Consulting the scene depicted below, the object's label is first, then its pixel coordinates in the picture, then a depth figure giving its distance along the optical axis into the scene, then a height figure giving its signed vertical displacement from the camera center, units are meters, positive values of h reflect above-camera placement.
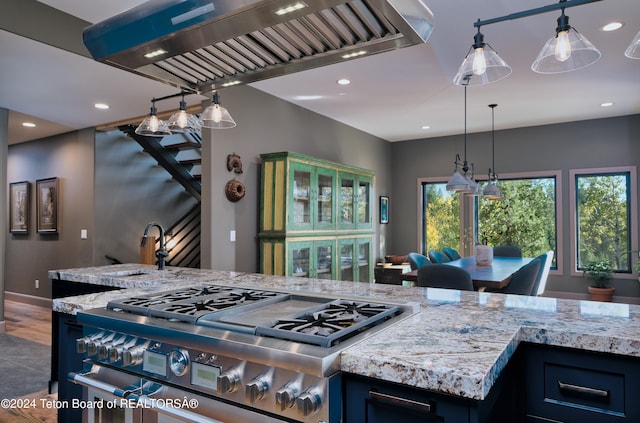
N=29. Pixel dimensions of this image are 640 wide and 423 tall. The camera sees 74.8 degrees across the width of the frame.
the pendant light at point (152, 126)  2.54 +0.56
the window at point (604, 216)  5.79 +0.01
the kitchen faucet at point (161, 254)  2.82 -0.24
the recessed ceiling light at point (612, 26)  3.07 +1.42
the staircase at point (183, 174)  5.56 +0.63
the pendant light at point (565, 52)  1.70 +0.70
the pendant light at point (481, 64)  1.90 +0.71
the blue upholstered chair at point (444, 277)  2.94 -0.43
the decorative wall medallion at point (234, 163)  4.06 +0.54
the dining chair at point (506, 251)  5.59 -0.46
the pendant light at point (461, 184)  4.26 +0.35
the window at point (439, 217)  6.98 +0.01
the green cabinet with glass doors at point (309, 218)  4.19 +0.00
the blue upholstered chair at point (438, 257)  4.68 -0.46
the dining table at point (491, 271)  3.25 -0.50
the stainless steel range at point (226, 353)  1.01 -0.38
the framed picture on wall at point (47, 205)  5.64 +0.19
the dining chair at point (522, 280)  3.24 -0.49
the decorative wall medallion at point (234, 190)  4.04 +0.27
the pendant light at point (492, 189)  5.00 +0.34
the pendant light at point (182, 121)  2.40 +0.56
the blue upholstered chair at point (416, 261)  4.02 -0.42
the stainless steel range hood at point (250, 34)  1.16 +0.58
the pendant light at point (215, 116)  2.20 +0.54
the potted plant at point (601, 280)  5.65 -0.87
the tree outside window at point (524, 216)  6.27 +0.02
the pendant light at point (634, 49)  1.52 +0.62
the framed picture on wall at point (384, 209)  7.08 +0.15
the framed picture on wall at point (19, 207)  6.12 +0.18
